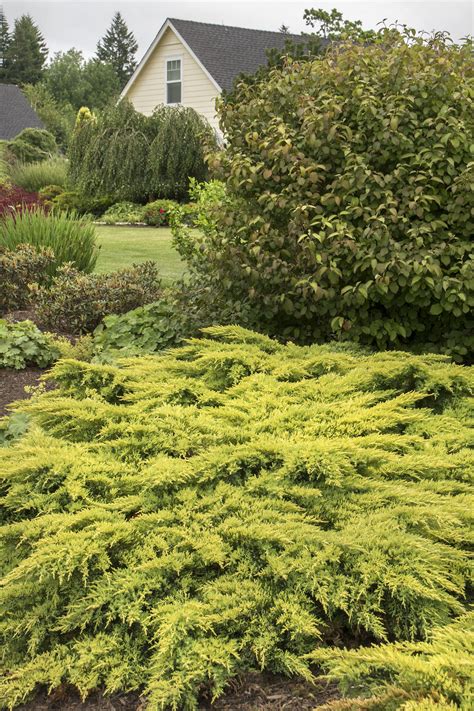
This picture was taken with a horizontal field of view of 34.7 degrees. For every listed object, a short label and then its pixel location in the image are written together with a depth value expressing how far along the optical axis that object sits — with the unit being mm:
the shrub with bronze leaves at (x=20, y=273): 7102
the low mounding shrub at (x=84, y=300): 6531
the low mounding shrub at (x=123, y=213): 19328
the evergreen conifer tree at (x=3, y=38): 72750
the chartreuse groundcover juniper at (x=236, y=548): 2291
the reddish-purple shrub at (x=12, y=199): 8699
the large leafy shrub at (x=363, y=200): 4863
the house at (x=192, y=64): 24359
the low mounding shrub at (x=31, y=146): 31969
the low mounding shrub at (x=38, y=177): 24375
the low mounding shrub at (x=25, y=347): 5672
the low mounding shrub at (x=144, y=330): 5750
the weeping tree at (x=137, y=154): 21375
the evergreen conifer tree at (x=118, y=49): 83938
